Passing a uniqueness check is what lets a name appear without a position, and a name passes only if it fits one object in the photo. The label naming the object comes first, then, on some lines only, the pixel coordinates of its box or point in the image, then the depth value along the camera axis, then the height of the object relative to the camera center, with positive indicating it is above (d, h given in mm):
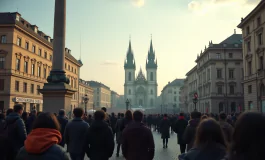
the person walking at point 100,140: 6898 -880
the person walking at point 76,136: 7473 -852
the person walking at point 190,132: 7972 -789
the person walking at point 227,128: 7340 -619
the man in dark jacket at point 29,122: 12123 -790
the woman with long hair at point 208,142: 3510 -476
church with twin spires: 147625 +10329
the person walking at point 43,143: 3402 -486
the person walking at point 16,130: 7027 -659
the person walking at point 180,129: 11742 -1029
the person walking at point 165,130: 17938 -1652
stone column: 15000 +1411
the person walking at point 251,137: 2688 -309
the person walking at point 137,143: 6254 -865
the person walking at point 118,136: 13758 -1609
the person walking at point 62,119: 10398 -559
